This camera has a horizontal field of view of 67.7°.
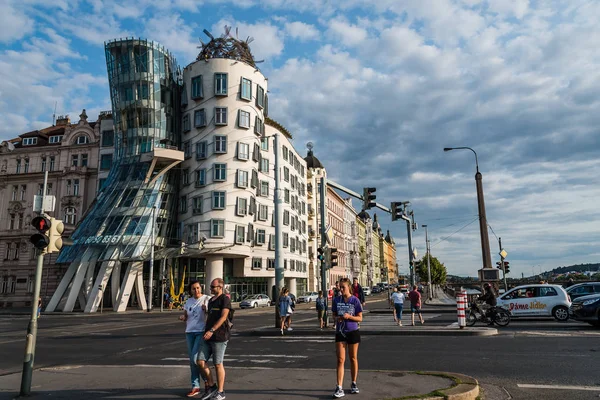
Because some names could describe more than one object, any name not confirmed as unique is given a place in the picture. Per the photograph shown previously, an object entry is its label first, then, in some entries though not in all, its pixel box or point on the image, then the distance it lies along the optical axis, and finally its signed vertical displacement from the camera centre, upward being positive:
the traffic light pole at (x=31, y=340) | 7.41 -0.86
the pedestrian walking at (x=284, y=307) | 17.39 -0.91
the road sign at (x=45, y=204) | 8.08 +1.52
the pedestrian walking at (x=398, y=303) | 19.03 -0.91
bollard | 15.75 -0.94
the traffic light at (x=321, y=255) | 18.72 +1.15
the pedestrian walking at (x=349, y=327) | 6.93 -0.69
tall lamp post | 25.31 +2.57
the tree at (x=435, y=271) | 106.94 +2.40
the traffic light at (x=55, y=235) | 8.23 +0.96
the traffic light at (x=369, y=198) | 19.61 +3.62
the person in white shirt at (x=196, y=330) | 6.93 -0.71
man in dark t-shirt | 6.70 -0.72
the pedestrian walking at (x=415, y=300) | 19.16 -0.81
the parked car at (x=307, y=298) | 55.62 -1.84
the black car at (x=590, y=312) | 15.83 -1.21
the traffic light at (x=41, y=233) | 7.99 +0.98
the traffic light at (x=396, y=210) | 23.00 +3.60
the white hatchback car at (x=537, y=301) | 19.70 -0.99
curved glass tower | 42.28 +9.99
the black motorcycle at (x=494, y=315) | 18.23 -1.44
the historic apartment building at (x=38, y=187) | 55.22 +12.88
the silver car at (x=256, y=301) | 43.91 -1.73
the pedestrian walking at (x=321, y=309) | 18.34 -1.07
